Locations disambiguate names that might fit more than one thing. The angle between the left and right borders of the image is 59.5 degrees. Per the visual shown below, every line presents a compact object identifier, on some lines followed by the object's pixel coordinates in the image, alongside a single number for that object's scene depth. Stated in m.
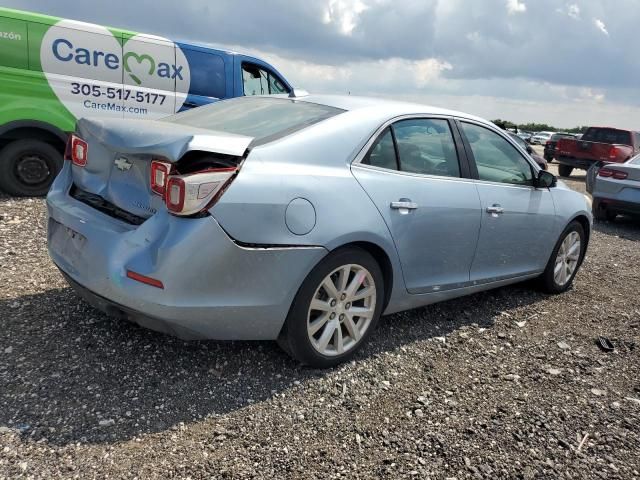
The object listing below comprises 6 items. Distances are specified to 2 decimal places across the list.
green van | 6.82
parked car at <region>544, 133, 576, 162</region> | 21.10
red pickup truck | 15.89
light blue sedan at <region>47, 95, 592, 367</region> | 2.65
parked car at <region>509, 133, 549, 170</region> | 12.38
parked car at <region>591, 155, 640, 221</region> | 9.01
